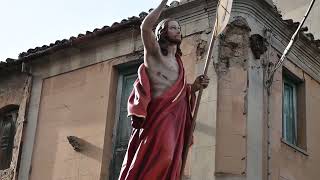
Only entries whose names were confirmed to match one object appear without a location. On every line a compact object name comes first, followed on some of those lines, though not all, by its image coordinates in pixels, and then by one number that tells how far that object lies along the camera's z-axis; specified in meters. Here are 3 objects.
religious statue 5.44
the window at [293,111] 12.57
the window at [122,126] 12.20
